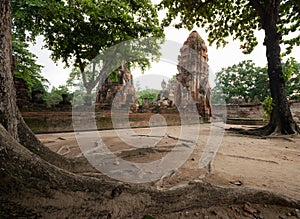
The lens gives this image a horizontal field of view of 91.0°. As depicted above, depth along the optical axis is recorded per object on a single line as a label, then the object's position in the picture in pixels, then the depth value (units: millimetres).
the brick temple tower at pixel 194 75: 14289
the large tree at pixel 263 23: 5703
